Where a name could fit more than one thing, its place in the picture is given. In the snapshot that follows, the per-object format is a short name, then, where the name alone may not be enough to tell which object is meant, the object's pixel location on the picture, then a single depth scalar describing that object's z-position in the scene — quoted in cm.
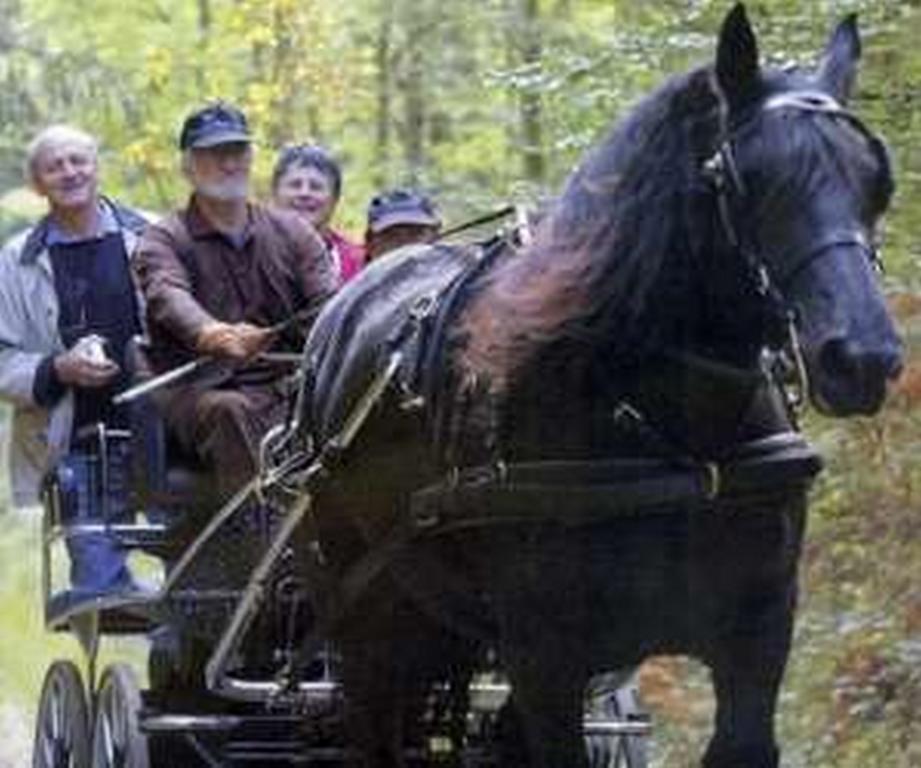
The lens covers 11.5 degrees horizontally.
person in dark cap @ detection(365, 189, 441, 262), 1474
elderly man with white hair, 1427
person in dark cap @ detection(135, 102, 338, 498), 1291
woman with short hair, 1530
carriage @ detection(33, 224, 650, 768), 1221
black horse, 880
